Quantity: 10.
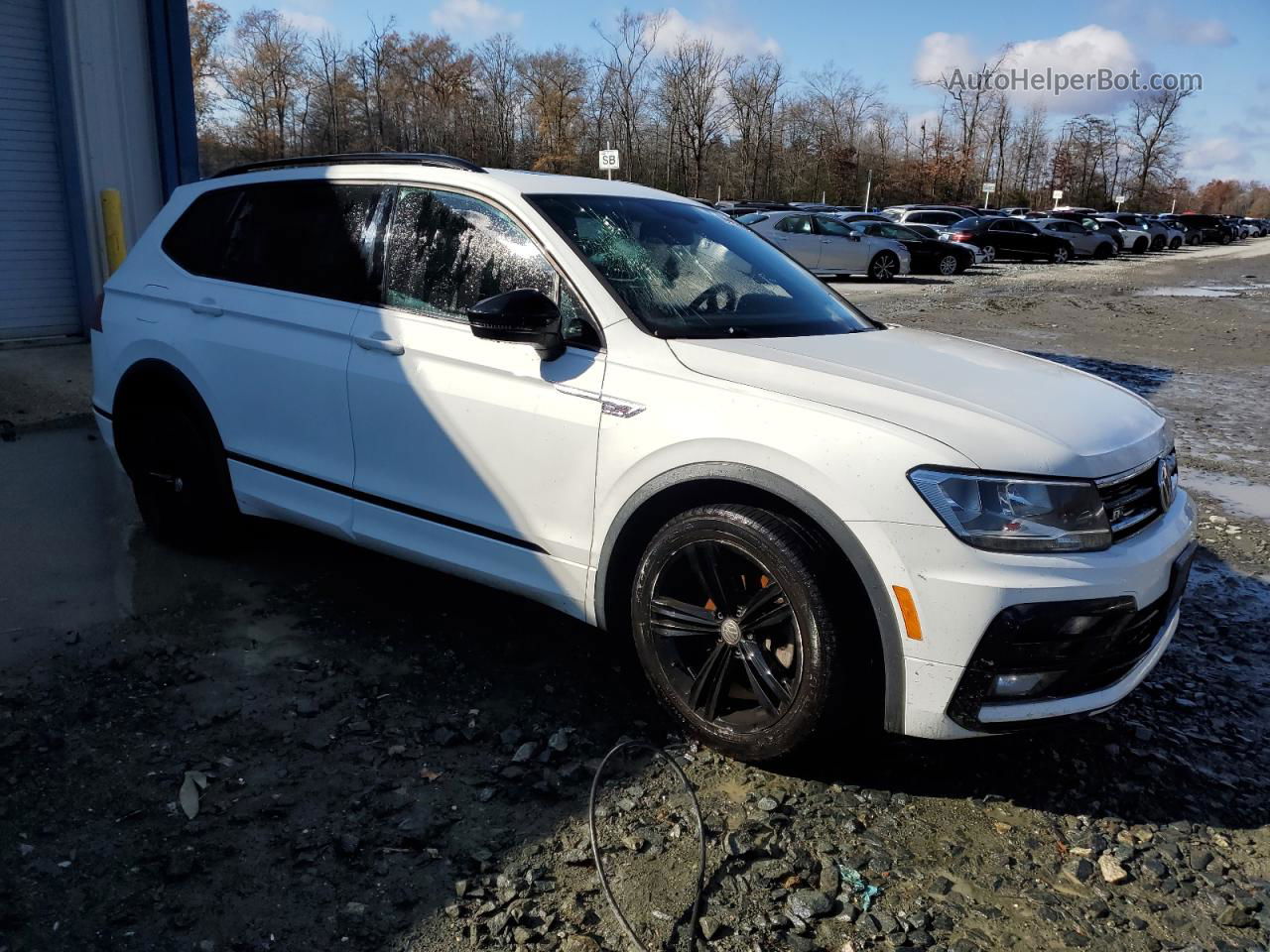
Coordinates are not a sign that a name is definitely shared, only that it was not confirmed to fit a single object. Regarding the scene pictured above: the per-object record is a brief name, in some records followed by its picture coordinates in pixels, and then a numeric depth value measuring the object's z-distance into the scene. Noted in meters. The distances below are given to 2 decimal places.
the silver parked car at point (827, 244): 23.95
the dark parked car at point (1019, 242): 35.81
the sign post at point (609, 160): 23.70
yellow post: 9.45
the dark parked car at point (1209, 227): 60.75
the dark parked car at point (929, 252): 26.56
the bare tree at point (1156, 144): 89.94
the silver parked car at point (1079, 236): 38.09
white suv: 2.73
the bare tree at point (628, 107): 57.62
